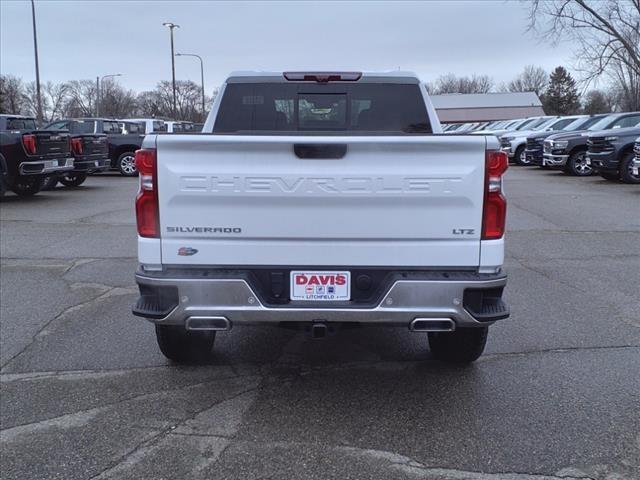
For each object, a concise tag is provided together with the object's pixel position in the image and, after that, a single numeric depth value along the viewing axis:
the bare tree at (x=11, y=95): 70.16
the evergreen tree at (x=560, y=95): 100.00
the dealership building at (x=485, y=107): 86.88
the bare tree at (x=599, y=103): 82.43
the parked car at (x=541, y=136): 19.98
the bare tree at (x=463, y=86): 123.88
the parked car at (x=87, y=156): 15.52
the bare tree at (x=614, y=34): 30.62
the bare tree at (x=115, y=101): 76.69
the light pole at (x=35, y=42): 32.69
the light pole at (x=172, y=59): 40.59
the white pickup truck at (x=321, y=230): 3.31
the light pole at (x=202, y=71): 51.35
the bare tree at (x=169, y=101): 77.16
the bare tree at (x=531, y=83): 114.62
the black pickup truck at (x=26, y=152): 12.59
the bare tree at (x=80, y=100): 89.72
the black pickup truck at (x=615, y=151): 15.58
